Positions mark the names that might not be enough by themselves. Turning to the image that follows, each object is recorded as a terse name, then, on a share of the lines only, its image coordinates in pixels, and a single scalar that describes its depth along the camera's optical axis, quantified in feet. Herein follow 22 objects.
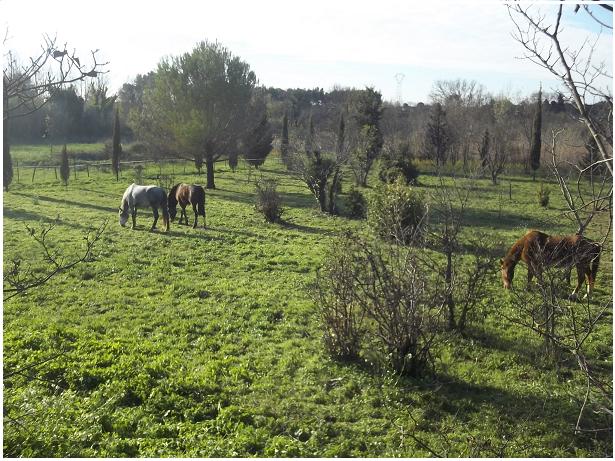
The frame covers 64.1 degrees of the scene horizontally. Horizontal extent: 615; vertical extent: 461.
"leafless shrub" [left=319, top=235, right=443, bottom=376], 19.08
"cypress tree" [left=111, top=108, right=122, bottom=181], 92.99
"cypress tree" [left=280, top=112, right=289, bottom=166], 124.90
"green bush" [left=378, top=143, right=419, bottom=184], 71.56
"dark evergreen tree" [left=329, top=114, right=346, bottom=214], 58.42
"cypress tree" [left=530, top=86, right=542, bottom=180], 102.47
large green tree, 79.82
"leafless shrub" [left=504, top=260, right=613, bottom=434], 17.17
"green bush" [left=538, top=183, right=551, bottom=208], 66.08
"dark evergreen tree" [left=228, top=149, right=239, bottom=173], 94.84
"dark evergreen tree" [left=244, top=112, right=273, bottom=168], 103.94
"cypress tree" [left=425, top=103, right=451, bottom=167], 100.11
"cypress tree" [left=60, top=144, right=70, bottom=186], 80.48
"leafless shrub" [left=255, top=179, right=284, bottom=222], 52.39
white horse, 48.49
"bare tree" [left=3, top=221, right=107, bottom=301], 32.12
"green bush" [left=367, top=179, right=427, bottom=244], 42.57
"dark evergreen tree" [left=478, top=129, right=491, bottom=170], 86.30
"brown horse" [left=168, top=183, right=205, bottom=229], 50.39
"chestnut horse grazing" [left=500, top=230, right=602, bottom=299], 29.00
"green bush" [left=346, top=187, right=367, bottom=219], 56.34
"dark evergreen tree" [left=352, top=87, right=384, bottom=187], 81.10
